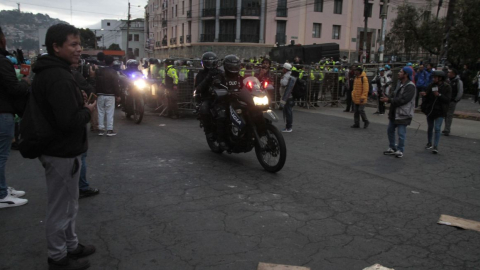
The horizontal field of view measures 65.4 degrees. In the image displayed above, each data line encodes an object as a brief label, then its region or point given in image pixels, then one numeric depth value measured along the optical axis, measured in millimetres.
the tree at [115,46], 95225
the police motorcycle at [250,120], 5871
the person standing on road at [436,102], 7852
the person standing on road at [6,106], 4172
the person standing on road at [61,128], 2816
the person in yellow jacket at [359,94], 10552
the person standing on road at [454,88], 9438
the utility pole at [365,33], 23225
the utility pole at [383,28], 18383
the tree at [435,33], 20844
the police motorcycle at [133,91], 10758
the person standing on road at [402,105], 7246
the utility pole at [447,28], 16109
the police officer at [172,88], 12180
